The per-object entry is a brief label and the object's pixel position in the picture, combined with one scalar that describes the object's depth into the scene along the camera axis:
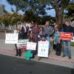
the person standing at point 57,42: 5.98
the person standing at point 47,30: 6.11
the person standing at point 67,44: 5.76
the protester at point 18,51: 6.03
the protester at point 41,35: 5.96
